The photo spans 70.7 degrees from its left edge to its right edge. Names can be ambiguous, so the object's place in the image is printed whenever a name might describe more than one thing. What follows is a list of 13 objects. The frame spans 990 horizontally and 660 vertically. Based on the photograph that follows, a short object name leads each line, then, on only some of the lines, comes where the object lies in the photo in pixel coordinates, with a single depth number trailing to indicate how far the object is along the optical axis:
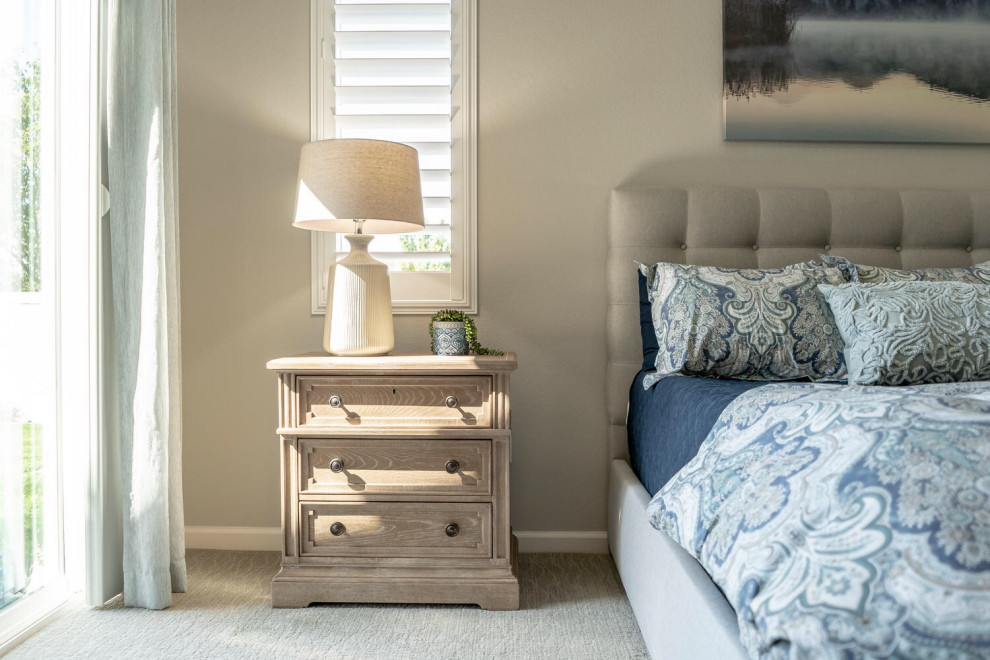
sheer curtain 1.97
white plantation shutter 2.48
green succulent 2.17
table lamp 2.00
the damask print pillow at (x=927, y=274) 2.11
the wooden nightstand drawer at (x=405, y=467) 2.03
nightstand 2.02
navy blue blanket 1.56
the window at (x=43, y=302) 1.77
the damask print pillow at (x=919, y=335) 1.74
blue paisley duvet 0.74
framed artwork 2.48
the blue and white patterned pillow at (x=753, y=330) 1.98
